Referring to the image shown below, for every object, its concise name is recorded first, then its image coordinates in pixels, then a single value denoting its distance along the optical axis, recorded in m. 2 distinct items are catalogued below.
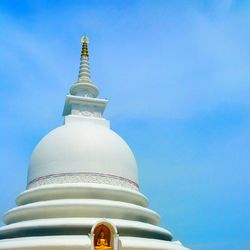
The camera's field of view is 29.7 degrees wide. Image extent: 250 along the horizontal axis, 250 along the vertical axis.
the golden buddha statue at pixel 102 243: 19.14
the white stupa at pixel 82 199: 19.36
